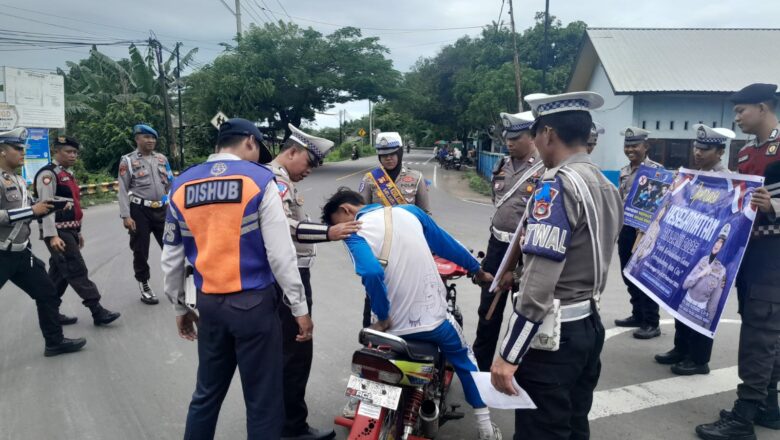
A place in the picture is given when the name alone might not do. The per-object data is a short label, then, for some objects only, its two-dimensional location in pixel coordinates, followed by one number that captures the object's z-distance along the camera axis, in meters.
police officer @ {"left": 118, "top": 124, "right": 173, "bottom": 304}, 5.98
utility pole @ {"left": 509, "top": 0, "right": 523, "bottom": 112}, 18.94
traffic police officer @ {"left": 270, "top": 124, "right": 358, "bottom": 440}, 3.24
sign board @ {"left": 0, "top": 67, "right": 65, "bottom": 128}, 16.05
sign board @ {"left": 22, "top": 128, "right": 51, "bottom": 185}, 15.74
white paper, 2.22
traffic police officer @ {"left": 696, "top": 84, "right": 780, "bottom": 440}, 3.23
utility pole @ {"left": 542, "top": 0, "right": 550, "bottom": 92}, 16.95
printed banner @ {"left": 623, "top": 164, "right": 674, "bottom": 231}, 4.95
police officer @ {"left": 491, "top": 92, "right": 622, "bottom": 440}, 2.10
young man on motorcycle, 2.71
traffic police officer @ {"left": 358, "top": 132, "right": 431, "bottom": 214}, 4.38
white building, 16.67
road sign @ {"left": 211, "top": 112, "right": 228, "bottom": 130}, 16.50
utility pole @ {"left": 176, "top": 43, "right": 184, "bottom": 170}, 23.20
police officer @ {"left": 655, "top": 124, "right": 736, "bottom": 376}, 4.18
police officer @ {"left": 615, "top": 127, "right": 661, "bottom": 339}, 5.08
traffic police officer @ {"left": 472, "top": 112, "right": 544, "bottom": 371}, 3.77
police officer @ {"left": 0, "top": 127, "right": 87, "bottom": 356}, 4.23
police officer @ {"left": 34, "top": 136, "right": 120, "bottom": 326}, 5.05
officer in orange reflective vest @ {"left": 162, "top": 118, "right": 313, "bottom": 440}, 2.55
